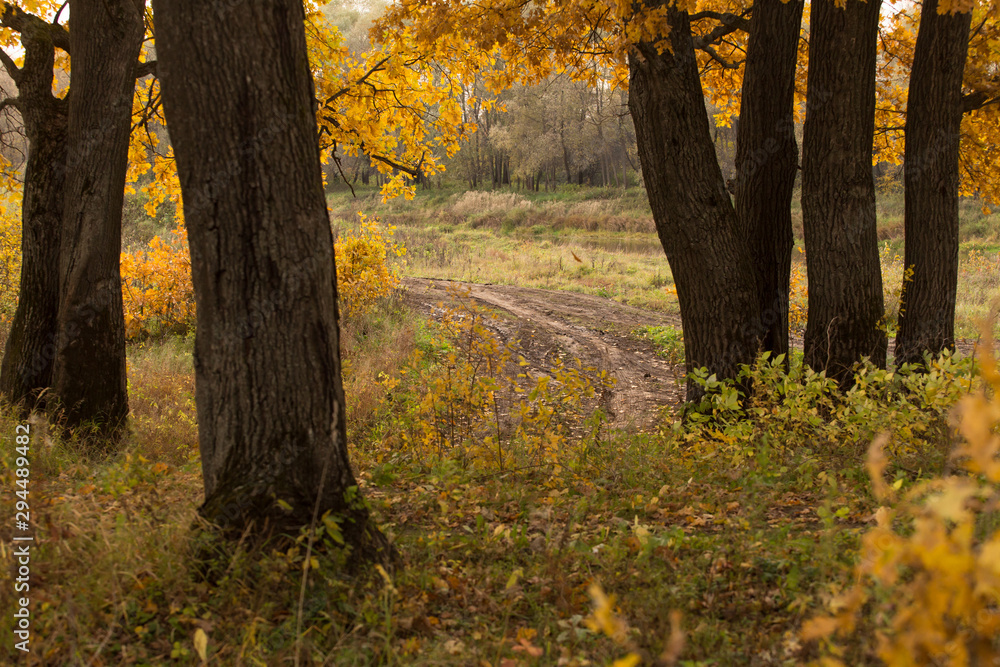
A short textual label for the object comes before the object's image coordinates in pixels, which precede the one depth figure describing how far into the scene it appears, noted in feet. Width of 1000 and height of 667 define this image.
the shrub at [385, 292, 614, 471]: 17.02
